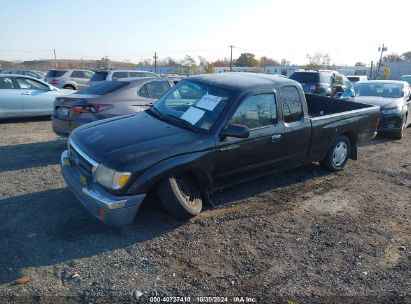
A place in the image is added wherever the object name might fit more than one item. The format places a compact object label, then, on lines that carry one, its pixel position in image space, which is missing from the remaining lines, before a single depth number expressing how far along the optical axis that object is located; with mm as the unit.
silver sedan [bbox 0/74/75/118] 9750
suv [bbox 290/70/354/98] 13688
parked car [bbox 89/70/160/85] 14273
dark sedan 8969
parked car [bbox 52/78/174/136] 6426
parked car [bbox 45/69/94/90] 17141
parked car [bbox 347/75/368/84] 26062
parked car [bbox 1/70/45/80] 23141
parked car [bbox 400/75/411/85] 19847
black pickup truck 3586
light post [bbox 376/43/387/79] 43550
